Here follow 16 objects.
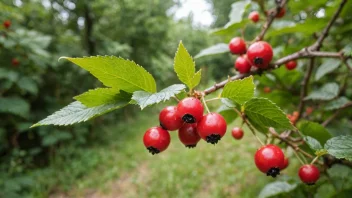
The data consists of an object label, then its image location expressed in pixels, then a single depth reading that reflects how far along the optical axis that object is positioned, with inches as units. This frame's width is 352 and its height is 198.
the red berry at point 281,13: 6.3
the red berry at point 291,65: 6.7
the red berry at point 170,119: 3.3
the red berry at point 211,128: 3.2
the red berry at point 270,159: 3.5
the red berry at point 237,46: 5.2
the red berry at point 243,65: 4.6
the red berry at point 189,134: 3.5
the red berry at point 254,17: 6.6
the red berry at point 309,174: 3.9
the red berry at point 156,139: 3.5
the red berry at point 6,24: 19.3
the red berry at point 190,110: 3.1
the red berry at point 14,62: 21.2
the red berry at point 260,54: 4.3
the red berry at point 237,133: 5.7
